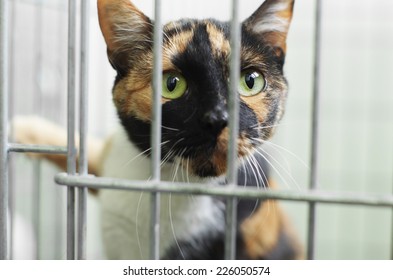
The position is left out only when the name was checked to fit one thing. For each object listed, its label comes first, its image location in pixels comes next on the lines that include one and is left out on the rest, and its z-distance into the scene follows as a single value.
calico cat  0.36
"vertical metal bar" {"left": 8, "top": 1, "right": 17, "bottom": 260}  0.43
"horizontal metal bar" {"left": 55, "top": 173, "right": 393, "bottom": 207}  0.29
